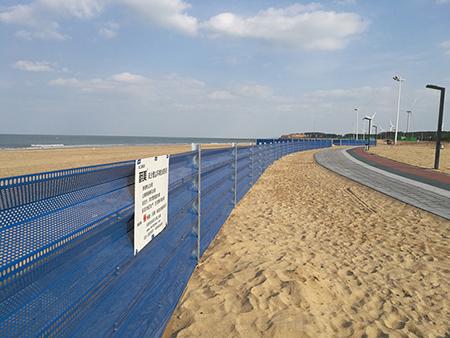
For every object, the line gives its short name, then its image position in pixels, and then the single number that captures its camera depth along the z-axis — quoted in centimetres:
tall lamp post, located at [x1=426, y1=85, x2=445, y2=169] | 1758
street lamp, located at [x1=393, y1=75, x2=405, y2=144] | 5931
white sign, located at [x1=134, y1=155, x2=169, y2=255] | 243
